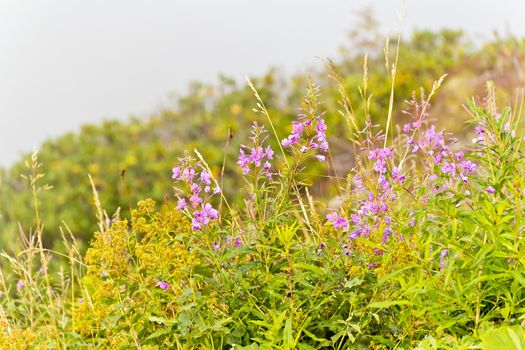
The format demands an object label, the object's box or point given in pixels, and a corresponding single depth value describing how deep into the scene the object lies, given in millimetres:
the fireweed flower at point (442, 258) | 6898
